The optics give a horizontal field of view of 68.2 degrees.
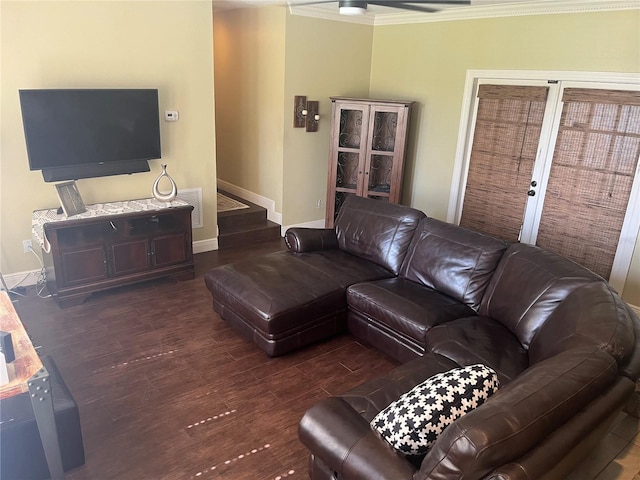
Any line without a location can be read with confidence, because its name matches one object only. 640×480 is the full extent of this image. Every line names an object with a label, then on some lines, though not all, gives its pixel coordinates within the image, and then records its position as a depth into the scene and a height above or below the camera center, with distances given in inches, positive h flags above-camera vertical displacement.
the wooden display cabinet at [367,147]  212.2 -17.2
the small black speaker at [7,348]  80.8 -42.8
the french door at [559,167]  159.9 -17.7
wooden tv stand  150.7 -49.0
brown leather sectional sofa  59.3 -44.7
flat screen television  148.3 -11.9
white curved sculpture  173.3 -33.5
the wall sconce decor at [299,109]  214.8 -1.8
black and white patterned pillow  66.1 -40.2
